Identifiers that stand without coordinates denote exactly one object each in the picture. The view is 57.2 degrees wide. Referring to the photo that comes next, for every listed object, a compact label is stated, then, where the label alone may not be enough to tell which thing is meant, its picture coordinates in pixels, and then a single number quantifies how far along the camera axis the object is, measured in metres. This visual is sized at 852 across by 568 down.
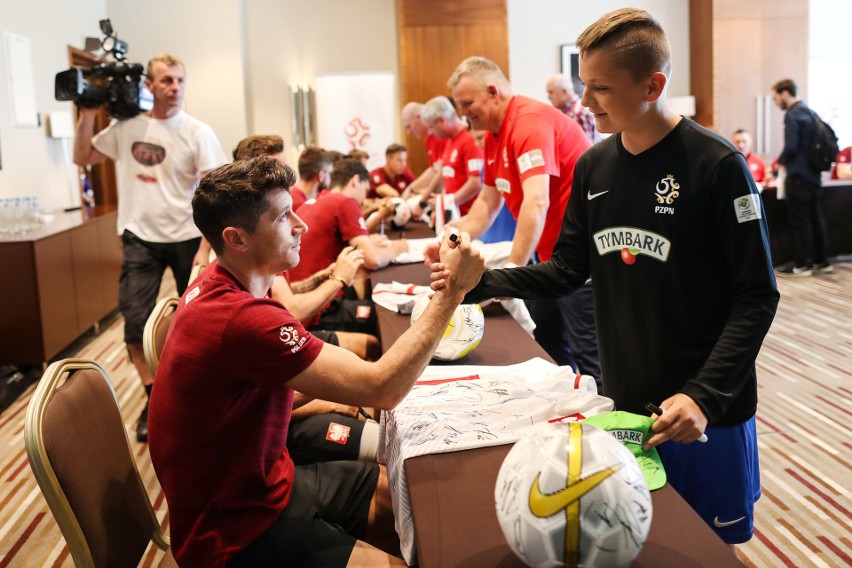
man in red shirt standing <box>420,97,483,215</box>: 5.00
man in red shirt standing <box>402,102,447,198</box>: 6.39
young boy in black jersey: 1.38
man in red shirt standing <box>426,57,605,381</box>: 2.78
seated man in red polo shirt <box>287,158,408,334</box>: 3.56
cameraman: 3.68
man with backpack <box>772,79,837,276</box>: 6.86
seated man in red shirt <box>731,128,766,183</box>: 7.97
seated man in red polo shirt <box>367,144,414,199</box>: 7.34
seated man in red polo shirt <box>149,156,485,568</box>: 1.38
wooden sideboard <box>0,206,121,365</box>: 4.44
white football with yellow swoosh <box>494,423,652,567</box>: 0.99
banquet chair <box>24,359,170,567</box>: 1.34
